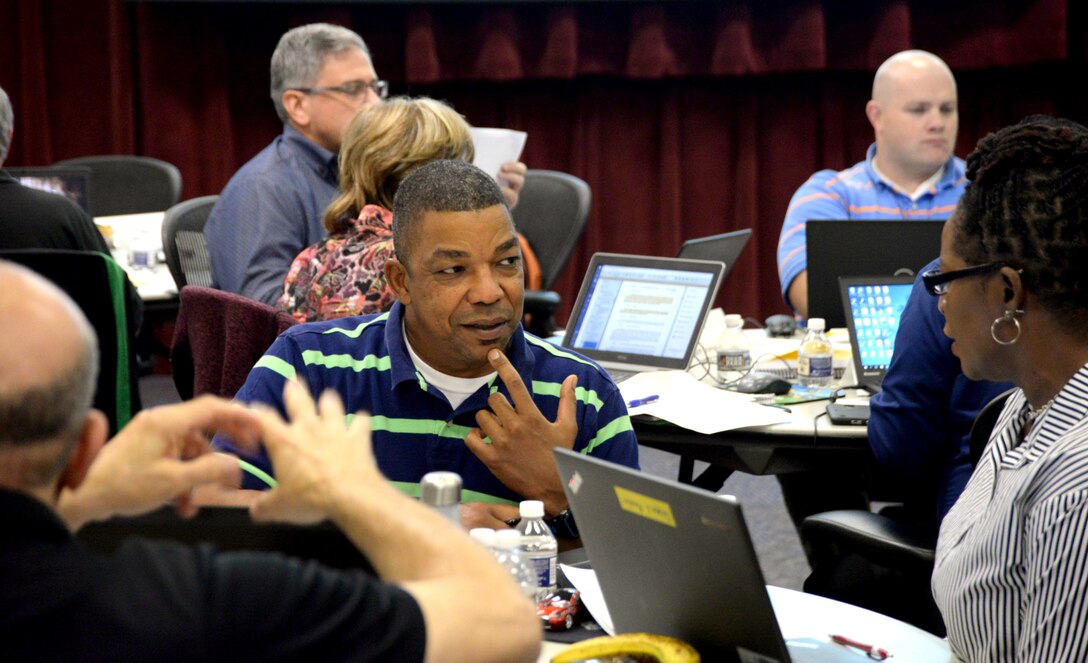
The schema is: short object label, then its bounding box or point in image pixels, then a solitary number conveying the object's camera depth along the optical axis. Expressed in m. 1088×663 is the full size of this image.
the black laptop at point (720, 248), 3.72
